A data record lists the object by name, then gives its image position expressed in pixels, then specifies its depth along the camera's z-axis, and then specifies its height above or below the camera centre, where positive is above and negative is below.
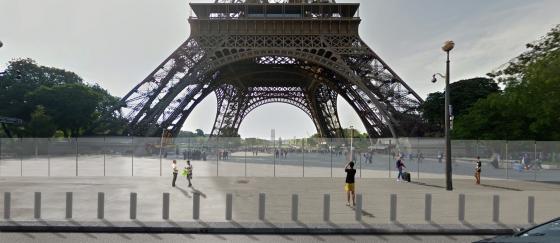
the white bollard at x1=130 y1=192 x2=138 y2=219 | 11.10 -1.86
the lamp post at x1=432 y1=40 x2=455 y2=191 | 19.75 +0.65
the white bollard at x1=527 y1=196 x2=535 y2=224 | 11.18 -1.86
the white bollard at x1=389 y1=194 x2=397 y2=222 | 11.18 -1.92
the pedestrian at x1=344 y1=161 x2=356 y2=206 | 15.14 -1.58
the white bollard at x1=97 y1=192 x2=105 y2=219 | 11.30 -1.93
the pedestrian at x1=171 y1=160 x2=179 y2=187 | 21.22 -1.93
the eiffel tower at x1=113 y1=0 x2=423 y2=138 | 44.53 +8.11
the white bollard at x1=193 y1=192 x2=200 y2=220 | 11.40 -1.98
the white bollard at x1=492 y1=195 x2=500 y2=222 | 11.24 -1.87
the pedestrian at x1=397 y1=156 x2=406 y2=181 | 25.03 -1.77
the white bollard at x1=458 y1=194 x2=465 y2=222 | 11.40 -1.87
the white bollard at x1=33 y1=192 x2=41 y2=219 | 11.26 -1.94
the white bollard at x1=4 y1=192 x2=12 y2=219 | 11.11 -1.92
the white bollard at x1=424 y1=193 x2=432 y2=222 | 11.30 -1.96
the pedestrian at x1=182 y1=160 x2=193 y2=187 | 21.27 -1.93
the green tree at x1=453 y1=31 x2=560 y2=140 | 21.17 +2.16
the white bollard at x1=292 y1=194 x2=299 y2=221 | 11.07 -1.90
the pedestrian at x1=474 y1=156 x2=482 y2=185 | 23.58 -1.93
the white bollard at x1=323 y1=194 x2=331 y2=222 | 11.28 -1.90
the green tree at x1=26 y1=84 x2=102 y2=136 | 66.44 +4.08
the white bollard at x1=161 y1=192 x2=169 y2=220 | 11.34 -1.95
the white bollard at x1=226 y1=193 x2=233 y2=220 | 11.19 -1.90
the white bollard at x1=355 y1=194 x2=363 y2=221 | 11.07 -1.86
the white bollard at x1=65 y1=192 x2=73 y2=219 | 11.25 -1.91
